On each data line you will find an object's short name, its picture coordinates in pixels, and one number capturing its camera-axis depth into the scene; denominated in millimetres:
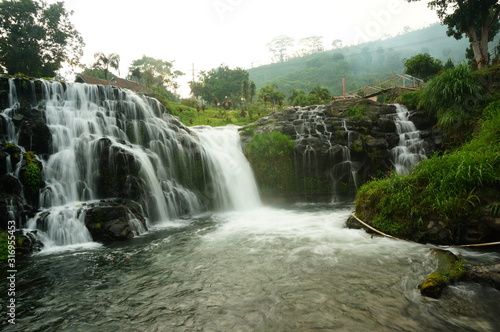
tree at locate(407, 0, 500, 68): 14219
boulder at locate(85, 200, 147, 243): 7191
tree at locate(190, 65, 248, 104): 45250
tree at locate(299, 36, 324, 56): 112562
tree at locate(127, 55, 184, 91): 56225
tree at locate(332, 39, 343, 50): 110812
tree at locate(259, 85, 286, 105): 32906
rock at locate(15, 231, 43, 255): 6283
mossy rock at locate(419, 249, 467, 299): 3484
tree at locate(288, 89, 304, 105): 40075
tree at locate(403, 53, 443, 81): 20281
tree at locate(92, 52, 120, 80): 33156
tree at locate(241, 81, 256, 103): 35300
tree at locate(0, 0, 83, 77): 25078
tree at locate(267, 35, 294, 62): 113438
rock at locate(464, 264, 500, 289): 3535
